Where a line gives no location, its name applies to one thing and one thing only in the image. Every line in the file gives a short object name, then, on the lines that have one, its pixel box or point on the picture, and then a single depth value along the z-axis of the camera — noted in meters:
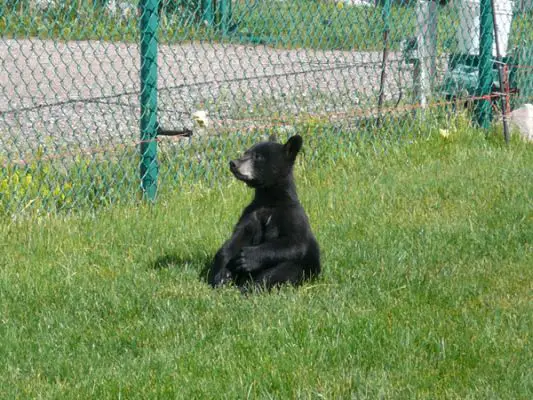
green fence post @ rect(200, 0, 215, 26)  14.83
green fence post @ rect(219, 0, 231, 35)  15.11
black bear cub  9.77
